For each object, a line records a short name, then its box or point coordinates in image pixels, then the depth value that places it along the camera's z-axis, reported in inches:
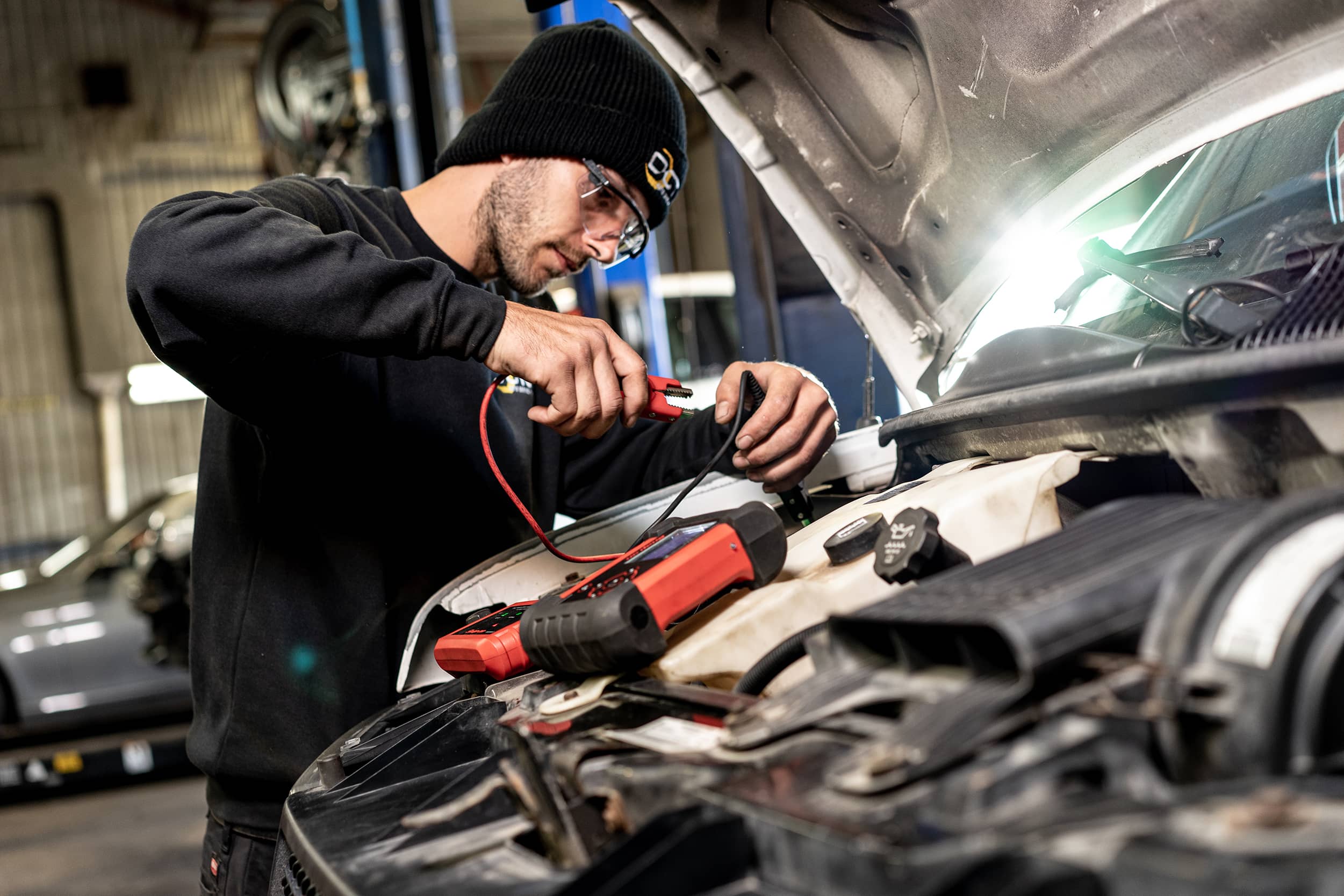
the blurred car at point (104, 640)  186.4
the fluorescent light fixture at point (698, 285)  237.6
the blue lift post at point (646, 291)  176.9
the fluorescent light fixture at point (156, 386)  421.7
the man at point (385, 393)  47.3
